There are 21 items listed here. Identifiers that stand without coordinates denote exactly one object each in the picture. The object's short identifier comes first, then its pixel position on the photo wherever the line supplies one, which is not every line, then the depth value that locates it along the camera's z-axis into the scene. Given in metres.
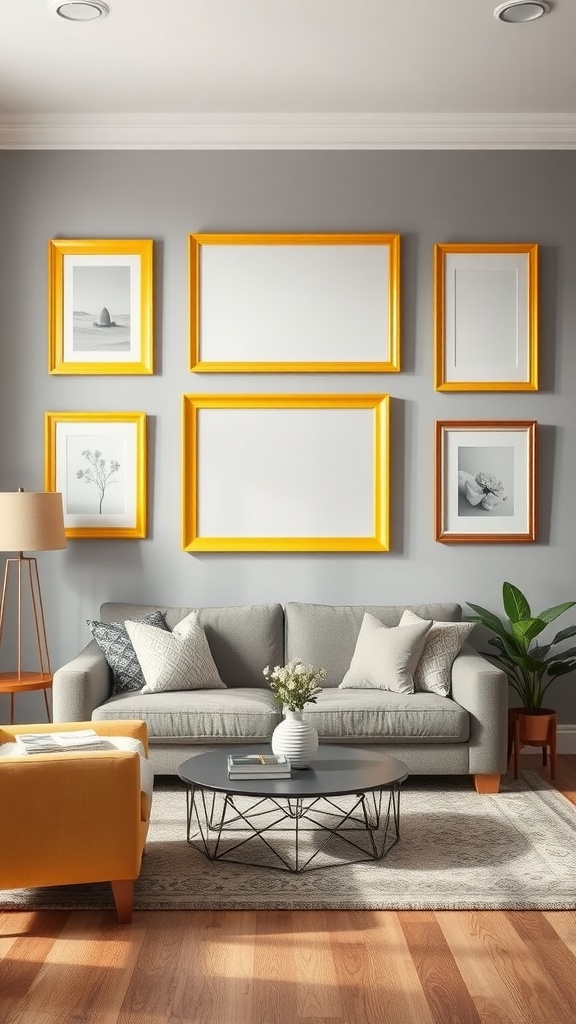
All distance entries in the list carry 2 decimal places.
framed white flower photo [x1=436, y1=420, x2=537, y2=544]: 5.27
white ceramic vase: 3.66
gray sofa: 4.36
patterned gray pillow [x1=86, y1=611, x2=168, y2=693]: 4.73
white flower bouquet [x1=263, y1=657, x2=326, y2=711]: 3.69
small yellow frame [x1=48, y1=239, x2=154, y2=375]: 5.23
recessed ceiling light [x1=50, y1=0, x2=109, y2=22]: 3.98
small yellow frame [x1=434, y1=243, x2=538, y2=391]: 5.26
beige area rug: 3.21
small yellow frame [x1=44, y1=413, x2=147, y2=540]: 5.24
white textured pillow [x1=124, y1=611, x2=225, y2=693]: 4.62
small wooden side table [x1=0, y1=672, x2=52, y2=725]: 4.70
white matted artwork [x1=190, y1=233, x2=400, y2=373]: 5.25
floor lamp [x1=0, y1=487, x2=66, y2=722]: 4.70
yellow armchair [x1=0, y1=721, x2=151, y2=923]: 2.98
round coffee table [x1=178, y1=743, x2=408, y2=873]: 3.43
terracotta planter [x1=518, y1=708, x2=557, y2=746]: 4.80
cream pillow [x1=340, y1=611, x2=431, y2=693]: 4.63
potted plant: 4.80
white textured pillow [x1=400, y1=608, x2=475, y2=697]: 4.70
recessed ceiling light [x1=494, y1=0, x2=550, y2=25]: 4.01
